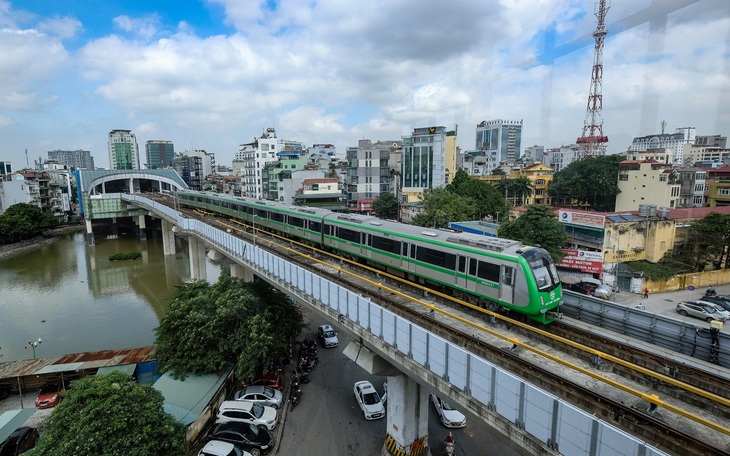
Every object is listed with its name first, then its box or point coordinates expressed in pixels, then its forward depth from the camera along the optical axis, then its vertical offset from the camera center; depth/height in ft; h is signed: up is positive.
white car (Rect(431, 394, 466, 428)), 42.55 -25.66
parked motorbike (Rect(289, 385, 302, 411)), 47.22 -26.51
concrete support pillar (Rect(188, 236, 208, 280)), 104.42 -21.22
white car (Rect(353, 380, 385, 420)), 44.86 -25.77
